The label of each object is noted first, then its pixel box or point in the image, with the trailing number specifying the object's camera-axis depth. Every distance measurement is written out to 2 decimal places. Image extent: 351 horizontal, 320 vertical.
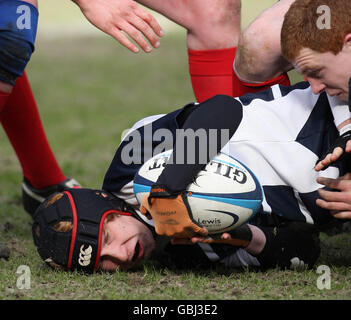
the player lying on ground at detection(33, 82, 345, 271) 5.78
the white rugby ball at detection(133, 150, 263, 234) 5.25
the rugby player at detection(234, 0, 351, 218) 5.49
